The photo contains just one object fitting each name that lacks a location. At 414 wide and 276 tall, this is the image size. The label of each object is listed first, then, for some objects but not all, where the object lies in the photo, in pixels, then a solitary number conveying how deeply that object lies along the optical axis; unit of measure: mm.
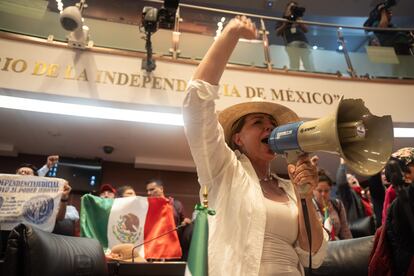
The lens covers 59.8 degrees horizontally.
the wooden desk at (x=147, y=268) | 2416
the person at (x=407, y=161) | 1116
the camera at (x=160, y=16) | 3848
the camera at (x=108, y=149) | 5562
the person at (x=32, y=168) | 3281
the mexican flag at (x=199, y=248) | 912
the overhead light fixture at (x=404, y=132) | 4711
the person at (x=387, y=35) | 5285
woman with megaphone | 988
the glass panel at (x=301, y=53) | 4992
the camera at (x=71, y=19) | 3836
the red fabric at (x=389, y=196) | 1546
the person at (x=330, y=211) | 2945
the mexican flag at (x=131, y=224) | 3146
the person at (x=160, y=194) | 3716
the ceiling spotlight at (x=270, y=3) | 9023
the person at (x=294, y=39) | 5012
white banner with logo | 2439
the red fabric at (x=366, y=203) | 3368
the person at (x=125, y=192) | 3779
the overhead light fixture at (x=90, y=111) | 4261
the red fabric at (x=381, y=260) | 1278
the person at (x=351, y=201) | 3208
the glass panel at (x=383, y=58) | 5047
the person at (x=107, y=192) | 4056
